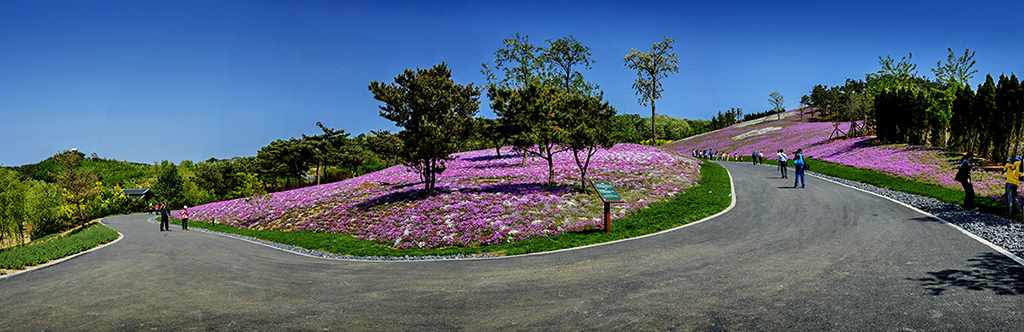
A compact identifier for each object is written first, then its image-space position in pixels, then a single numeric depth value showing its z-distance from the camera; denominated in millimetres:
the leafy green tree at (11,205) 37594
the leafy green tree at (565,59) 42875
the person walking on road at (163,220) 30875
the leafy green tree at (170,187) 70731
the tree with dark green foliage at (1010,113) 26984
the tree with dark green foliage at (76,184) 49594
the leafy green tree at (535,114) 22297
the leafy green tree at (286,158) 61344
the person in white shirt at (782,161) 29469
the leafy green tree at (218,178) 73500
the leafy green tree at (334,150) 62688
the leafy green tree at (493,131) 24297
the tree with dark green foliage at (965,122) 30859
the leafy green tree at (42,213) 42297
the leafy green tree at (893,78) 52781
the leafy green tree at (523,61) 40938
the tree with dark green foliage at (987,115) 28484
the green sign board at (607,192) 16112
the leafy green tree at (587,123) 22078
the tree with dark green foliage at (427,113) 25031
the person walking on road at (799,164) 23672
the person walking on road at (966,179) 15581
